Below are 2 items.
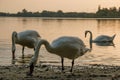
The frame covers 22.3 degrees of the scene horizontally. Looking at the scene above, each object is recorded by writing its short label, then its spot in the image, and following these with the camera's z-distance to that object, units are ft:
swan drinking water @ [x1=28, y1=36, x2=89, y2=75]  33.58
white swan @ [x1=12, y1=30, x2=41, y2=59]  53.81
